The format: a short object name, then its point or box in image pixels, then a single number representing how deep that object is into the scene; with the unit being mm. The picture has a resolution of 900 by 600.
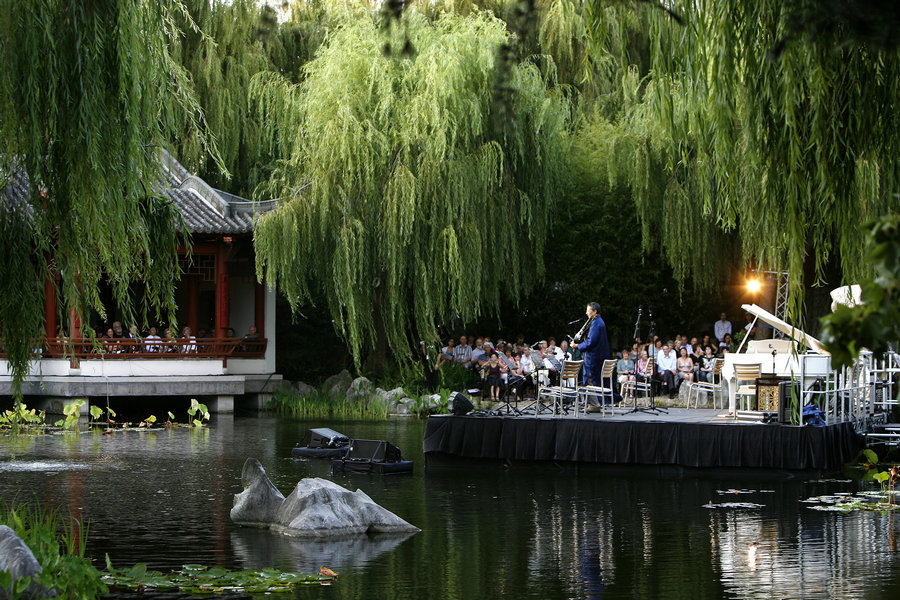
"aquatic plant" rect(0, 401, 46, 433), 18503
